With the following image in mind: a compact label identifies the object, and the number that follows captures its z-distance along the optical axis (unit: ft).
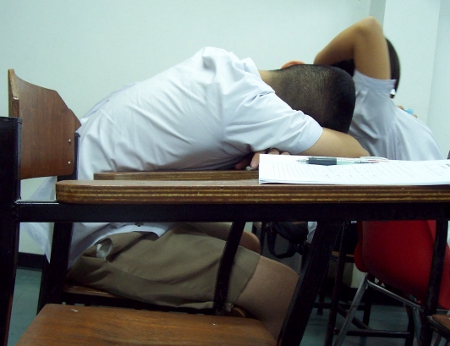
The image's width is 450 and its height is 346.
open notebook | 5.07
